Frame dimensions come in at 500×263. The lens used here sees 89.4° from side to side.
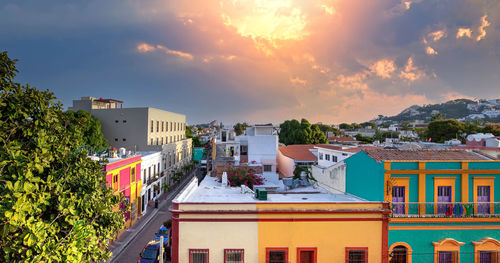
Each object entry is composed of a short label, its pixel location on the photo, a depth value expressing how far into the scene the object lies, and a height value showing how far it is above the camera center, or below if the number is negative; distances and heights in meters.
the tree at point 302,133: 44.50 +0.96
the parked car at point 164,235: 15.82 -6.45
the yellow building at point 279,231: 9.75 -3.65
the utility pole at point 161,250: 9.84 -4.55
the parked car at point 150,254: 13.77 -6.60
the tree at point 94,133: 28.92 +0.21
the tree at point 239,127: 69.25 +2.93
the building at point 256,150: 25.23 -1.35
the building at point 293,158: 24.94 -1.98
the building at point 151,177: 24.31 -4.41
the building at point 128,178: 17.65 -3.31
